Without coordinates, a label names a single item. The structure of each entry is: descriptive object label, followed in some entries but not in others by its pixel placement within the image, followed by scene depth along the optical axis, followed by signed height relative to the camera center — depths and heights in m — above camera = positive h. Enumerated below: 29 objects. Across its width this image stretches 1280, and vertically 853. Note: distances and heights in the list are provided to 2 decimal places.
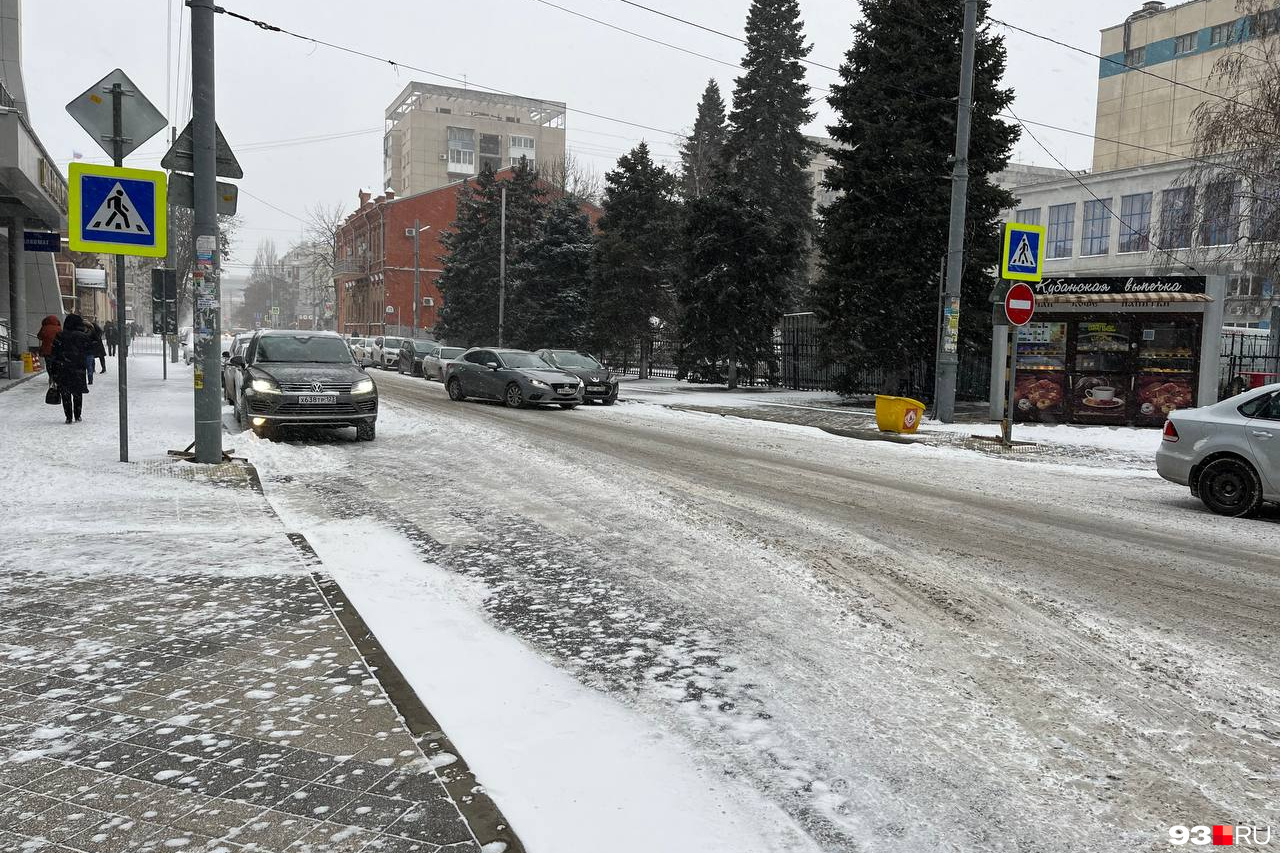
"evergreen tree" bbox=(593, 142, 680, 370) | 33.69 +3.90
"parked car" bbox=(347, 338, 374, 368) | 46.99 -0.56
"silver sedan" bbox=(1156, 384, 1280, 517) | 8.98 -0.88
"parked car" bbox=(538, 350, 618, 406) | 23.25 -0.64
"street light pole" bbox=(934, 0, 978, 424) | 17.09 +3.84
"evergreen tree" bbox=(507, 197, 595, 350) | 39.97 +3.15
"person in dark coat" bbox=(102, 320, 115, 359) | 38.77 -0.03
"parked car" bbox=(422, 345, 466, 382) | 35.22 -0.67
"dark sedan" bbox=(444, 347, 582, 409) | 20.50 -0.82
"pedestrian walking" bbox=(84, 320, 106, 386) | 14.98 -0.25
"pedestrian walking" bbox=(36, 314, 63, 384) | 17.25 +0.00
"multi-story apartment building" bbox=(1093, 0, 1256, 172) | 55.22 +19.36
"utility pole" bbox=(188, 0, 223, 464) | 9.92 +1.17
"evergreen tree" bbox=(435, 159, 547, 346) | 46.38 +5.16
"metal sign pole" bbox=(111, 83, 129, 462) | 9.60 +0.73
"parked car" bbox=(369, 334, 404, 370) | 44.72 -0.50
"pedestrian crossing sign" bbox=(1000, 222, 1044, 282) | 15.34 +1.92
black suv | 13.05 -0.71
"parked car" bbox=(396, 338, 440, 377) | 38.75 -0.55
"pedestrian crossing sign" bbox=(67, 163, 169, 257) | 9.00 +1.28
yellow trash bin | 16.92 -1.07
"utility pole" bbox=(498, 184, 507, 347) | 39.47 +2.73
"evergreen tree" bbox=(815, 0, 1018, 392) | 21.84 +4.38
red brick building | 70.81 +7.41
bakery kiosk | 17.44 +0.33
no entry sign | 15.08 +1.03
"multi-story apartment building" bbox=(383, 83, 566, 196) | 100.25 +24.68
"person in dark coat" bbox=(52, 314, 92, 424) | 13.88 -0.53
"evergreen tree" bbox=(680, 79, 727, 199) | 60.84 +15.24
